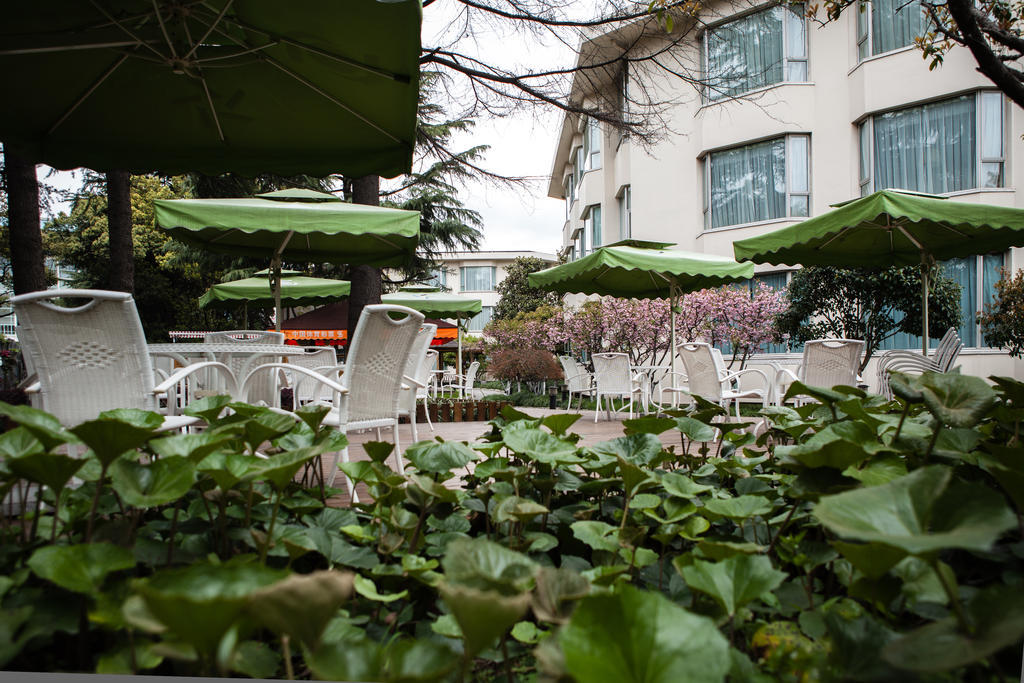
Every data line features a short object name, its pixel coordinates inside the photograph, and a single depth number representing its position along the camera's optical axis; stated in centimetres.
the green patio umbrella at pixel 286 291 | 973
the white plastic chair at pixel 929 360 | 497
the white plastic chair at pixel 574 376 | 1062
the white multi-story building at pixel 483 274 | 3784
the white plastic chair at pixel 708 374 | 630
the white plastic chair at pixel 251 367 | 410
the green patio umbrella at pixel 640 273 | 657
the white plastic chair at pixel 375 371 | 303
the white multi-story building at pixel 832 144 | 1074
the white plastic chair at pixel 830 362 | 555
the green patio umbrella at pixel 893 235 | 460
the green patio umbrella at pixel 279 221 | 430
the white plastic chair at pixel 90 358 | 230
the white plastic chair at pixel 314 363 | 565
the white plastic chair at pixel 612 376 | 846
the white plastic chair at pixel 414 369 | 402
